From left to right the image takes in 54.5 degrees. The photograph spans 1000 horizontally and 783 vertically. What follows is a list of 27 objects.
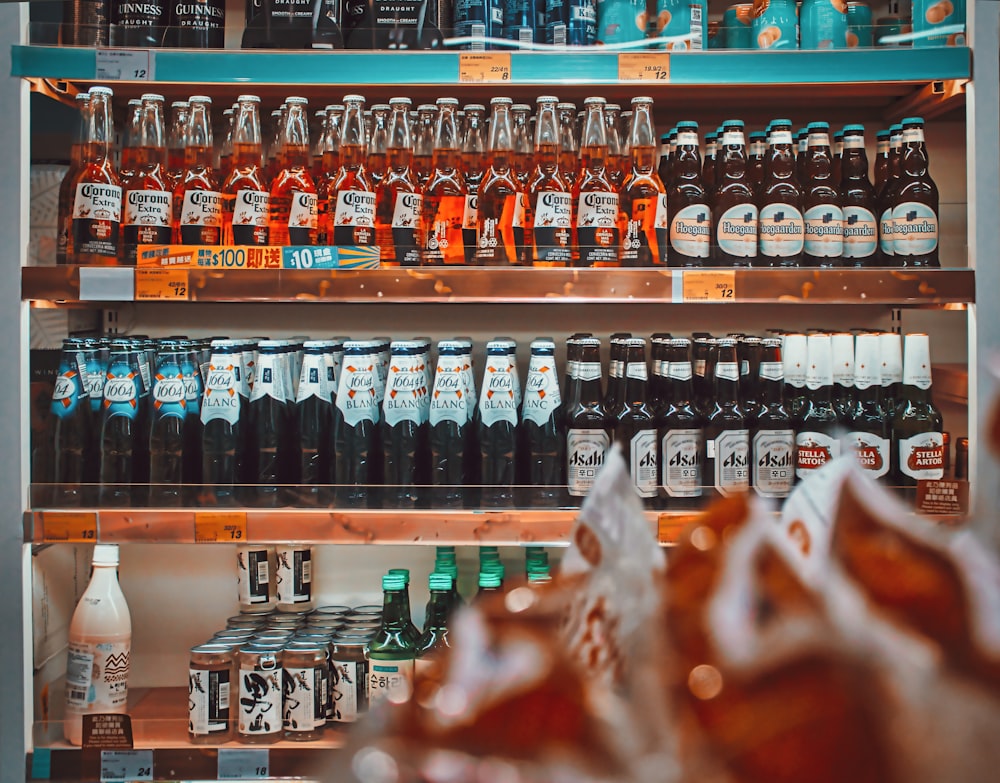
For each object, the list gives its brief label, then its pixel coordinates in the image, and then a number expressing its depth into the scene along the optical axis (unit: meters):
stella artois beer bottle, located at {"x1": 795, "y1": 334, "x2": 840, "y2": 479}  1.84
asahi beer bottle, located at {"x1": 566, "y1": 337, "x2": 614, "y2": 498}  1.83
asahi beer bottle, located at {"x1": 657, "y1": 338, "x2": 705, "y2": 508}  1.83
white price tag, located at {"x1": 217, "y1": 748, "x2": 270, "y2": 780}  1.83
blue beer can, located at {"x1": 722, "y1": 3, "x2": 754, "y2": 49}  1.90
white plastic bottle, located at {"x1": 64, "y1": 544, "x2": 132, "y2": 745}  1.92
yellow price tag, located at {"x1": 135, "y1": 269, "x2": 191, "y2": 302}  1.77
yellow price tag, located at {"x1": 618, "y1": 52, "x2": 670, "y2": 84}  1.76
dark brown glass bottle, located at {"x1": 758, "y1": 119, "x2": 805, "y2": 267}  1.85
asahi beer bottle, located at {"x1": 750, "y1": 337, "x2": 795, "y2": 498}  1.84
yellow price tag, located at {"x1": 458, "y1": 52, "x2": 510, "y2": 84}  1.77
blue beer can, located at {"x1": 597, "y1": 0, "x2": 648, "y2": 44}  1.83
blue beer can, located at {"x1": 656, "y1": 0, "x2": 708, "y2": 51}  1.83
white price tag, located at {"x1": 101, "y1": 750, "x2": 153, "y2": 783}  1.83
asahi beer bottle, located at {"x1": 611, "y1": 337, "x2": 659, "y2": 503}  1.83
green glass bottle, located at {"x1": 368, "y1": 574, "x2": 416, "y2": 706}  1.86
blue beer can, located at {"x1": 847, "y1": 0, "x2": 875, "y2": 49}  1.85
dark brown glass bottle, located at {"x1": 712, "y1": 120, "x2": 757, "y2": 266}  1.85
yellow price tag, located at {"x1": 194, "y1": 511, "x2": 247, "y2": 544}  1.75
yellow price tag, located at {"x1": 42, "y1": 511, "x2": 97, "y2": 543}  1.78
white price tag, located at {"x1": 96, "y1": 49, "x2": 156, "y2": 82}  1.77
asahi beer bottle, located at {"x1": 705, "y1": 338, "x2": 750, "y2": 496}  1.83
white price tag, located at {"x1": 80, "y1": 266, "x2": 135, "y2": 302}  1.76
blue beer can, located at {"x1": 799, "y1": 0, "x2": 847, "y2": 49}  1.84
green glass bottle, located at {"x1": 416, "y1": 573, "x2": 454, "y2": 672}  1.93
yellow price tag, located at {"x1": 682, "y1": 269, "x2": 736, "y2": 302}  1.73
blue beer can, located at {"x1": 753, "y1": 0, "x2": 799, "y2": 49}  1.85
